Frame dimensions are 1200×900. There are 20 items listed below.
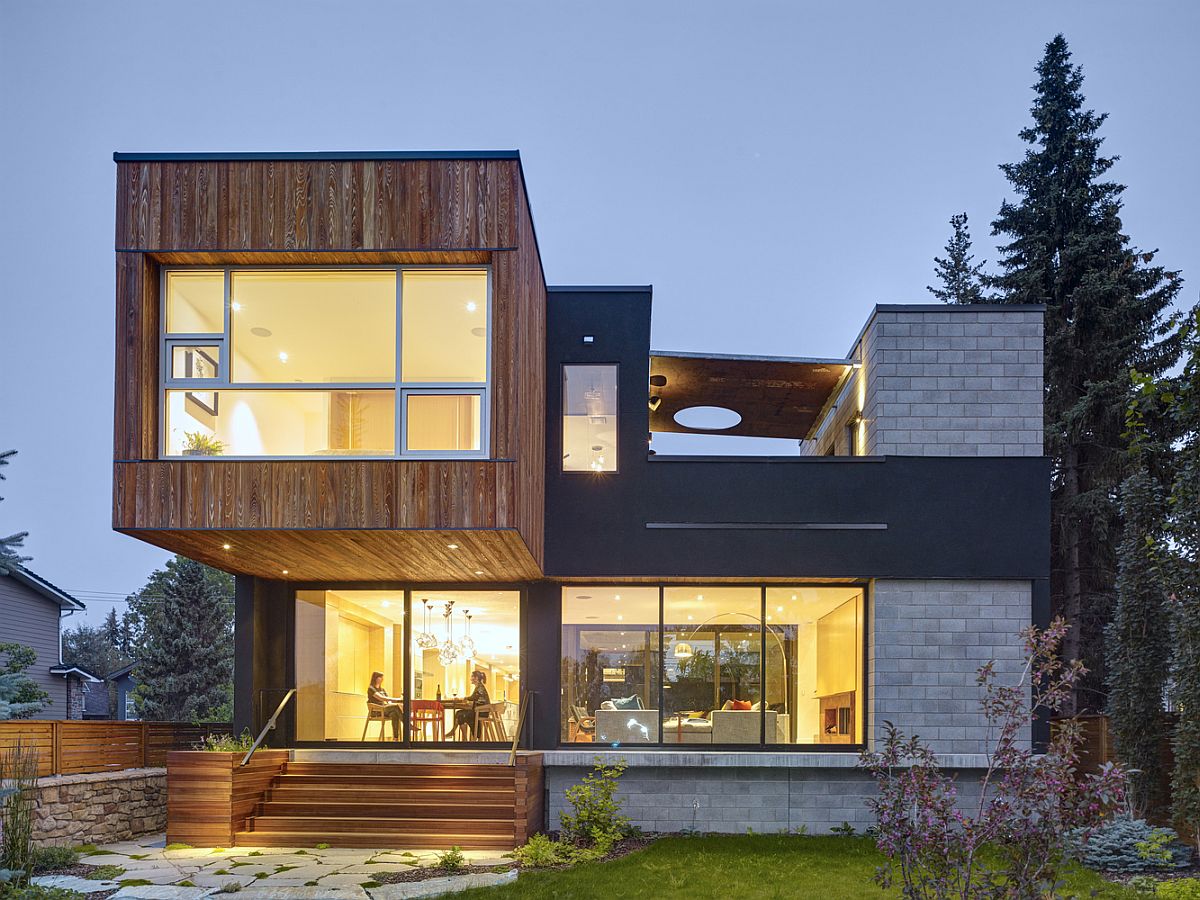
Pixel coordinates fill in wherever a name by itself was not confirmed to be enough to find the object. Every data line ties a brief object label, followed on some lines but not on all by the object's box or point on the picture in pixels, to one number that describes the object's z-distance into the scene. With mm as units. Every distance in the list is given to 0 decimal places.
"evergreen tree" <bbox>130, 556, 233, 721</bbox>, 25359
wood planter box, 10180
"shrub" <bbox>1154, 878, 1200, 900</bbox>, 7594
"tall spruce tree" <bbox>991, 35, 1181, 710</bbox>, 18438
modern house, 8969
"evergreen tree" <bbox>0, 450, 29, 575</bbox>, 6816
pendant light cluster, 12641
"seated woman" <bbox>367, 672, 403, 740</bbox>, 12609
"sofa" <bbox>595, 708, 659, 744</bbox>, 11719
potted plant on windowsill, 9016
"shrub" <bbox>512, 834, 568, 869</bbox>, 9346
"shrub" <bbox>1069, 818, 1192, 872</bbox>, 8891
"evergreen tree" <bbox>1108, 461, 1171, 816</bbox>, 9812
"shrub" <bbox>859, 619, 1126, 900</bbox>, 5191
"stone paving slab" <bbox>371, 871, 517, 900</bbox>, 8016
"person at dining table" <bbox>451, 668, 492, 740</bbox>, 12500
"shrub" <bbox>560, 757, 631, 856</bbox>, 10312
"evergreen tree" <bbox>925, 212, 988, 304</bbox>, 26547
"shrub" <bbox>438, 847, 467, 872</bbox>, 9031
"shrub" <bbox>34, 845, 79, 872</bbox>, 8750
